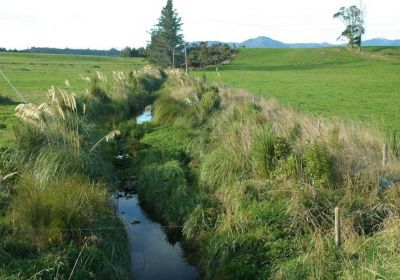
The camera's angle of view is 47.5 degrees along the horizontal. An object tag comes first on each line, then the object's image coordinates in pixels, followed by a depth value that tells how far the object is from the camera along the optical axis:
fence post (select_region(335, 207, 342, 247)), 6.61
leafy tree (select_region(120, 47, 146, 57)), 127.25
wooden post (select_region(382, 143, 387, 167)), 9.43
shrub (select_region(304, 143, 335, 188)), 8.55
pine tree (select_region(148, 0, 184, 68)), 73.00
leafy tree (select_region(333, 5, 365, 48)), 94.00
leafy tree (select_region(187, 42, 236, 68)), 84.19
